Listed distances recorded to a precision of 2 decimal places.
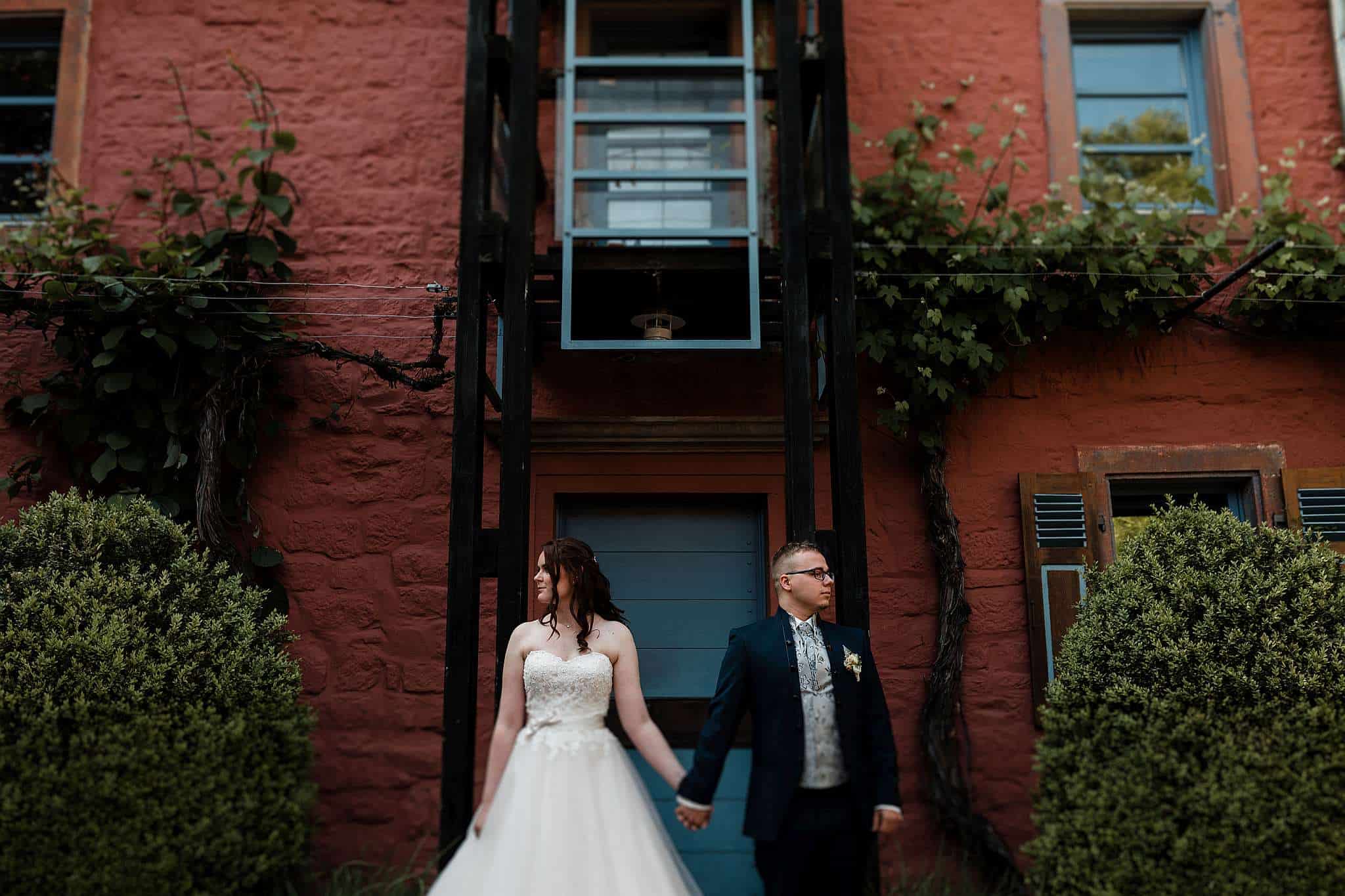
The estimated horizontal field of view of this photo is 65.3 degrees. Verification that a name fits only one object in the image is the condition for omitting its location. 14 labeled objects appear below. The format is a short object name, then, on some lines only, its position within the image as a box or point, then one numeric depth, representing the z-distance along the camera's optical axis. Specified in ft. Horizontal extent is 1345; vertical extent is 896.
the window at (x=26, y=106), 20.04
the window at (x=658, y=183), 16.15
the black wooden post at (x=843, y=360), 13.70
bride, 10.70
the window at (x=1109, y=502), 17.47
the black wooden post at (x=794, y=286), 13.87
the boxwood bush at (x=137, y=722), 11.91
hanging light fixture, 16.38
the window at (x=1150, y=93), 19.56
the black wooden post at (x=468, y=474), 13.16
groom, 10.21
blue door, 17.85
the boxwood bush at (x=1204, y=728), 12.09
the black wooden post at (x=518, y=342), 13.76
